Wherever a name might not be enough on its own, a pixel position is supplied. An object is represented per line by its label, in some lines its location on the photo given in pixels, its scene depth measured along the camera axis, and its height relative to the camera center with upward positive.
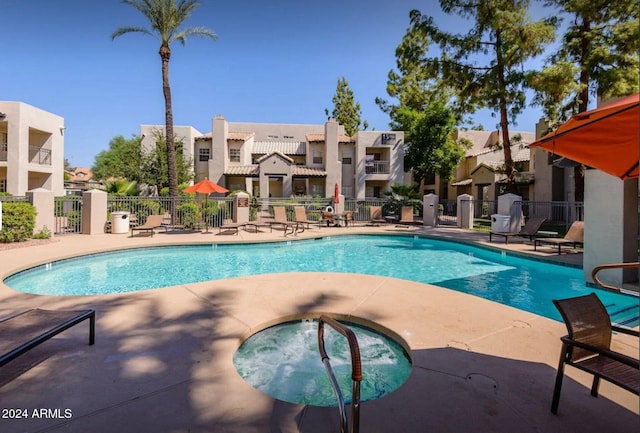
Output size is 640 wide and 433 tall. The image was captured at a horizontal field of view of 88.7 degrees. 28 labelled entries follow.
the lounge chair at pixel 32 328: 2.79 -1.13
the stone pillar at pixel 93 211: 14.15 +0.14
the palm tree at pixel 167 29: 17.72 +10.18
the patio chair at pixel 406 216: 18.84 +0.02
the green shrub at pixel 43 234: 12.39 -0.76
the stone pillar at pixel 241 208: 17.05 +0.38
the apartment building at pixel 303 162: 30.92 +5.37
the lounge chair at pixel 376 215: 19.94 +0.07
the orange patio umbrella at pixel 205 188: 14.54 +1.21
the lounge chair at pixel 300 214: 17.07 +0.09
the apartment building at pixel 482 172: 29.74 +4.50
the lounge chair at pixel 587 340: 2.42 -0.95
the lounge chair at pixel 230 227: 14.38 -0.52
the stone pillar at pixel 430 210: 18.86 +0.38
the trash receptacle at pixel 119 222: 14.48 -0.34
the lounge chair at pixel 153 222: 13.72 -0.31
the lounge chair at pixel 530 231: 12.18 -0.51
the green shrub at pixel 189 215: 16.34 +0.00
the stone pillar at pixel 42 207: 12.66 +0.27
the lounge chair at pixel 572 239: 10.22 -0.69
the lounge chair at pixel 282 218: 15.99 -0.13
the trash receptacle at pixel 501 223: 14.47 -0.26
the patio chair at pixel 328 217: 18.42 -0.09
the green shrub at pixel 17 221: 11.18 -0.27
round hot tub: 3.35 -1.73
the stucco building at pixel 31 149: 22.44 +4.91
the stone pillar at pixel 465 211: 17.80 +0.29
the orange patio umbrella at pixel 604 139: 2.09 +0.61
